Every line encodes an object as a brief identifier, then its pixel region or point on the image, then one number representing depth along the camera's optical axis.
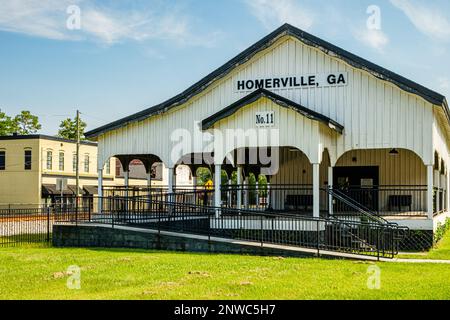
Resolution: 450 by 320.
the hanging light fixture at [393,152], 23.32
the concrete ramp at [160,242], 16.32
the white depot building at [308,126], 19.47
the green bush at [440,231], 20.39
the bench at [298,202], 25.72
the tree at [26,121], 78.12
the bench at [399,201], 23.26
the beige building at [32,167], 49.41
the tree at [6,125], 72.75
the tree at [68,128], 78.38
